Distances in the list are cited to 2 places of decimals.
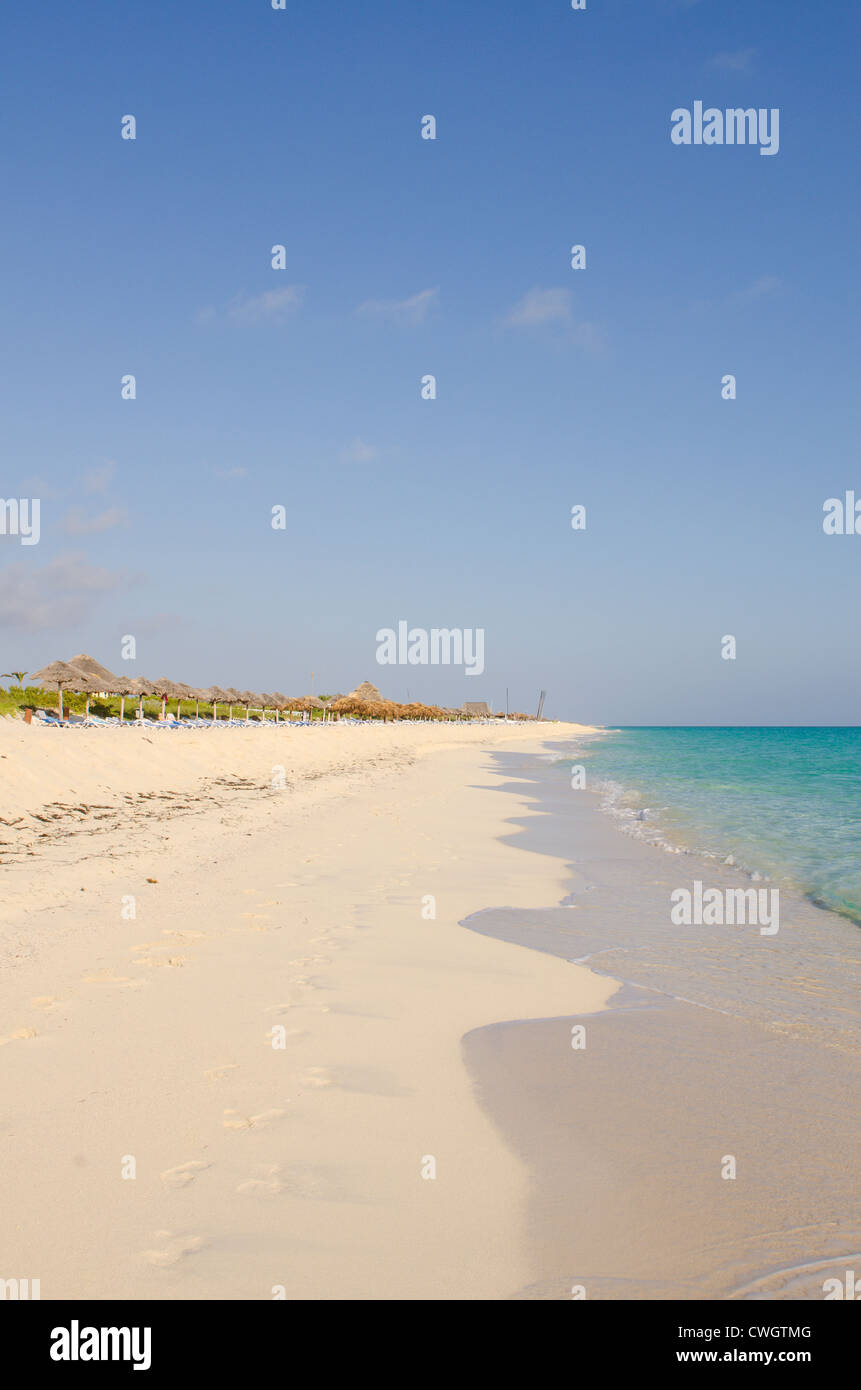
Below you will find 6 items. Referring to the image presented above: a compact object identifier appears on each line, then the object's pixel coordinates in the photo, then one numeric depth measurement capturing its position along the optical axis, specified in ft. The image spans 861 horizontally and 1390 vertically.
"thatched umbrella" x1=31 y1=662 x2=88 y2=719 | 149.48
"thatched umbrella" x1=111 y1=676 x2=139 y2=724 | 168.55
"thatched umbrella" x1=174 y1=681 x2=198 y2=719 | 205.57
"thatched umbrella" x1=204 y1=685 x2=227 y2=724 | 226.17
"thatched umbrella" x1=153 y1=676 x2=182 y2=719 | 195.93
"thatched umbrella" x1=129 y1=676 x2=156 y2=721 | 177.47
